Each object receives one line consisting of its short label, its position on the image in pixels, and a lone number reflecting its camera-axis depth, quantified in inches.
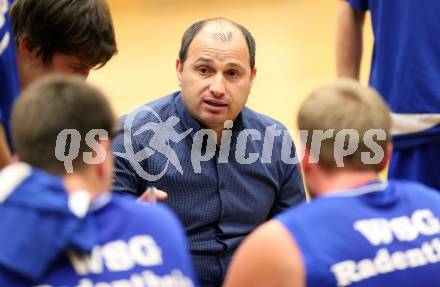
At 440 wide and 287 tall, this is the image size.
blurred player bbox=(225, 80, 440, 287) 167.8
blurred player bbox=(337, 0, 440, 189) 250.4
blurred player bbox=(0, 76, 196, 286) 154.6
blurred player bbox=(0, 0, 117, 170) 247.3
